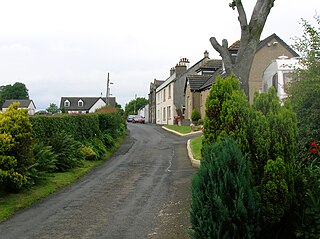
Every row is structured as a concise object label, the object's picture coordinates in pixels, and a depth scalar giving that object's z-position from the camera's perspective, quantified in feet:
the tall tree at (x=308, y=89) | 29.12
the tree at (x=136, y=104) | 437.75
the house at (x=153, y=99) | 227.61
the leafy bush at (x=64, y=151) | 51.85
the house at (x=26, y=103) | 310.04
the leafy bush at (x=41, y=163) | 40.96
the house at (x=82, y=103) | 335.26
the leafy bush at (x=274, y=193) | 16.37
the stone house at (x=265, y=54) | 94.12
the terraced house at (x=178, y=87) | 163.55
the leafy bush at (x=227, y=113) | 18.43
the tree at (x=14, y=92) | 364.99
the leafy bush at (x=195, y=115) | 128.87
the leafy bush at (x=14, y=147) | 35.99
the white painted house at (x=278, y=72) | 54.67
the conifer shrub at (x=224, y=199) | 15.24
